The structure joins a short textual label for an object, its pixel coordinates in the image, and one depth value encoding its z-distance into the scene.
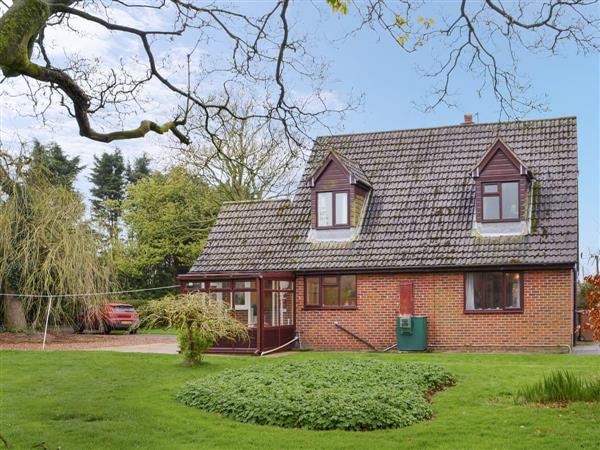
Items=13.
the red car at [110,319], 32.72
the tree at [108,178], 61.38
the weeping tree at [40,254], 29.47
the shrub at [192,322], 19.00
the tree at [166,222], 43.69
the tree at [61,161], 51.58
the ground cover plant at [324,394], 11.71
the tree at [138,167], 62.58
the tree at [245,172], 38.64
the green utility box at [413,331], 23.52
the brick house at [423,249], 23.02
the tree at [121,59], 8.43
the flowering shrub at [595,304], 12.84
